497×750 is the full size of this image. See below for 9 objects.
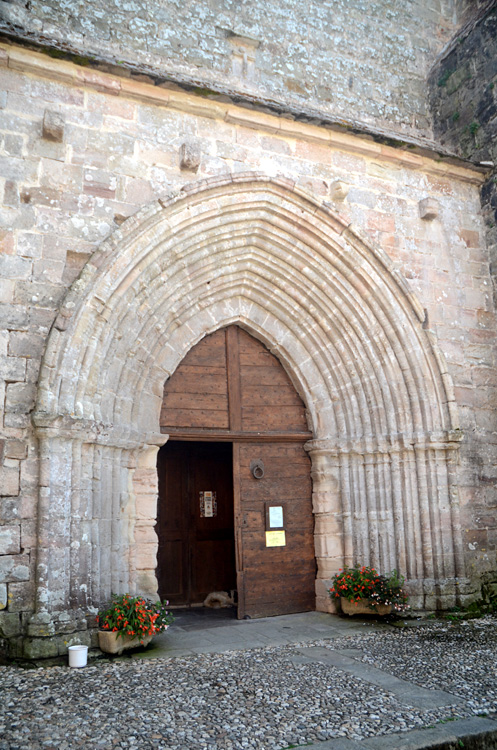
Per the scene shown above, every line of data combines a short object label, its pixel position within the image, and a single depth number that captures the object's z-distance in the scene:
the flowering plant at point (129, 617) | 4.39
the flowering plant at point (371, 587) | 5.59
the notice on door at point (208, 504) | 7.79
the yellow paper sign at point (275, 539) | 6.10
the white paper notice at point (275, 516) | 6.14
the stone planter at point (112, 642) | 4.34
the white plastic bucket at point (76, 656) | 4.09
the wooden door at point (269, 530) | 5.98
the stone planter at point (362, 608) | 5.64
